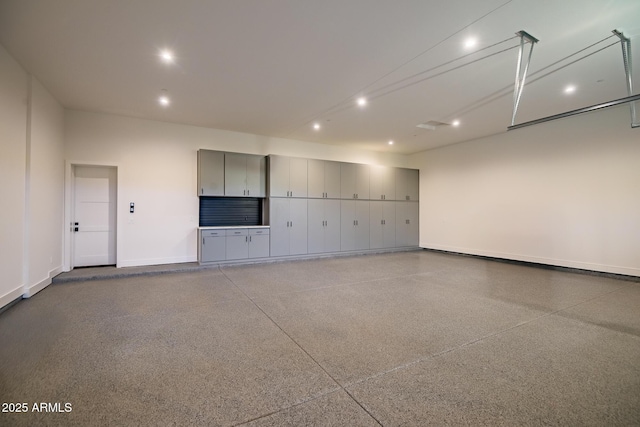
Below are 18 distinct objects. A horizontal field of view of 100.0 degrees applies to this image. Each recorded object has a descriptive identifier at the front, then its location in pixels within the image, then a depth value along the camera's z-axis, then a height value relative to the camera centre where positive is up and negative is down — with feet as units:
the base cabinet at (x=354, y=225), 24.86 -0.81
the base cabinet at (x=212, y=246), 18.98 -2.14
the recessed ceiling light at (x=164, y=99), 14.80 +6.71
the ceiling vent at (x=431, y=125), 19.60 +6.89
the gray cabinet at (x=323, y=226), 23.31 -0.86
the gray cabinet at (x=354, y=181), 24.97 +3.38
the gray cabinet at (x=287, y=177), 21.76 +3.29
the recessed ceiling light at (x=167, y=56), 10.85 +6.64
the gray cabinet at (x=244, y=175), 20.75 +3.27
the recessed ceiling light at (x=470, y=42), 9.93 +6.58
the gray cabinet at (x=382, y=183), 26.50 +3.37
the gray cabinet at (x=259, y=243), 20.68 -2.13
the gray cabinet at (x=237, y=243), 19.86 -2.06
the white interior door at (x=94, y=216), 17.78 -0.05
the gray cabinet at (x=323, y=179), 23.46 +3.32
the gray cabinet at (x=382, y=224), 26.30 -0.76
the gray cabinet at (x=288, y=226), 21.62 -0.80
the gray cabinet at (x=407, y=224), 27.81 -0.78
